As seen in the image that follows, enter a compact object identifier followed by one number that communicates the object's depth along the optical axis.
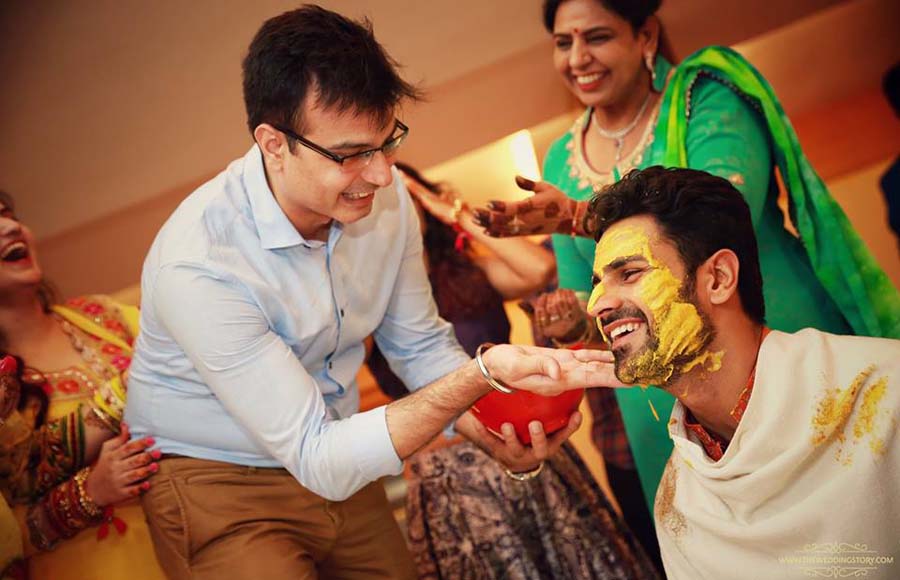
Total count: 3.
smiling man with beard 1.60
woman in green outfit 2.18
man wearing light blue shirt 1.86
